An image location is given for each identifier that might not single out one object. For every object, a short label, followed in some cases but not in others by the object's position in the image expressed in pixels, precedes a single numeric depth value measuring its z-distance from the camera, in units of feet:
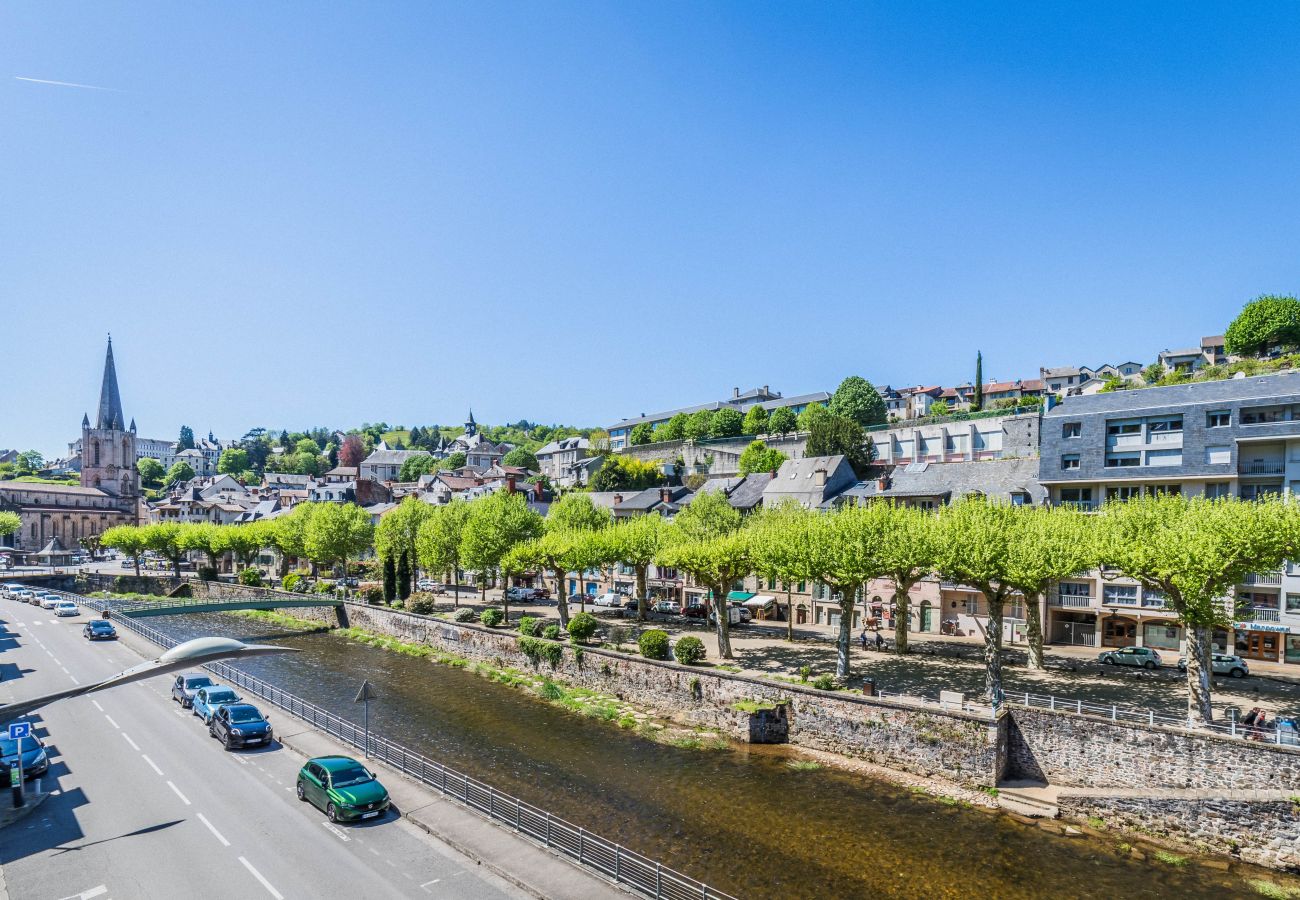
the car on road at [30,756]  79.90
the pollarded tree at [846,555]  123.44
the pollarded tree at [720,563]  143.84
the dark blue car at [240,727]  93.04
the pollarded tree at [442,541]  230.27
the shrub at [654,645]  135.74
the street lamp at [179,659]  57.38
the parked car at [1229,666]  123.54
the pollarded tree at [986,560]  108.37
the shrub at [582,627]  153.99
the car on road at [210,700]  106.16
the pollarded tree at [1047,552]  109.91
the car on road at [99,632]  183.42
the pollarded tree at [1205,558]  94.07
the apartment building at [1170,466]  138.10
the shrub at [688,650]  131.95
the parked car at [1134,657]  131.23
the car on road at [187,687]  117.29
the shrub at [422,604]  208.03
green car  69.26
